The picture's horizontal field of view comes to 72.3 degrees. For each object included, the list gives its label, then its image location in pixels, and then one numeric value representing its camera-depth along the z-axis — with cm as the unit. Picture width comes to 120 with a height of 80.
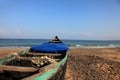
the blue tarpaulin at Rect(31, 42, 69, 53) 449
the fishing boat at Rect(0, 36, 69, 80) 233
